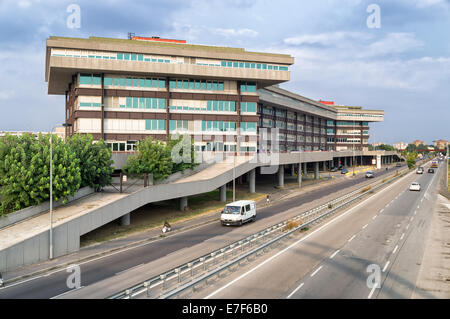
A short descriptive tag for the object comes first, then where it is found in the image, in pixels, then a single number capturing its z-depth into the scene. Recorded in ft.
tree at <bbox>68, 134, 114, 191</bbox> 102.93
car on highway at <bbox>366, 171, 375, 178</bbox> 281.72
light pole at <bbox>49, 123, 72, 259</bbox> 76.04
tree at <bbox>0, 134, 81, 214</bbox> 84.28
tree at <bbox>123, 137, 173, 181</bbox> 126.00
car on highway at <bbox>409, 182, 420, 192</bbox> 192.34
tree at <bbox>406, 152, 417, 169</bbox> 364.95
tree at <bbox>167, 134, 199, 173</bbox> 140.56
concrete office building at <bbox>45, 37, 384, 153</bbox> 171.22
